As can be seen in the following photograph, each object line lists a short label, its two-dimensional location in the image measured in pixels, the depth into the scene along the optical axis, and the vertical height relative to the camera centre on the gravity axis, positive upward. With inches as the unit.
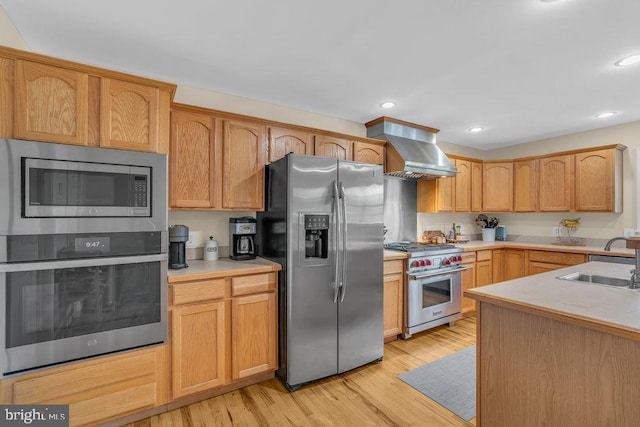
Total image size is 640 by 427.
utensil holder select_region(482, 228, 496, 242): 191.0 -13.0
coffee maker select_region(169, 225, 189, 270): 91.1 -8.8
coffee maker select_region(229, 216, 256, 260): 107.2 -8.1
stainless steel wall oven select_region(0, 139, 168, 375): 63.1 -8.3
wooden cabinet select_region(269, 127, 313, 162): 110.4 +27.4
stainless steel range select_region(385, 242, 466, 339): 128.0 -31.7
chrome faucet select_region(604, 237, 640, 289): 65.7 -13.1
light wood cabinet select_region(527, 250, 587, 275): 141.6 -22.3
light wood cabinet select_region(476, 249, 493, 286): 158.6 -28.2
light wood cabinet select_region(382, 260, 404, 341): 122.9 -34.3
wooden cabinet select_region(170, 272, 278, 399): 82.2 -33.4
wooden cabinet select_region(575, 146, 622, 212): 143.4 +16.3
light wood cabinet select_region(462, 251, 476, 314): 152.2 -30.9
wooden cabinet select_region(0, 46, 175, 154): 64.6 +25.9
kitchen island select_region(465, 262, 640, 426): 48.9 -25.6
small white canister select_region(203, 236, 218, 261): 104.7 -12.3
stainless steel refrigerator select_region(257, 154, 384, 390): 92.5 -14.3
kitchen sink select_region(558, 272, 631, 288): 77.1 -17.2
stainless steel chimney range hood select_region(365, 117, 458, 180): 135.2 +29.9
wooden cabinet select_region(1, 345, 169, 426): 65.2 -39.4
